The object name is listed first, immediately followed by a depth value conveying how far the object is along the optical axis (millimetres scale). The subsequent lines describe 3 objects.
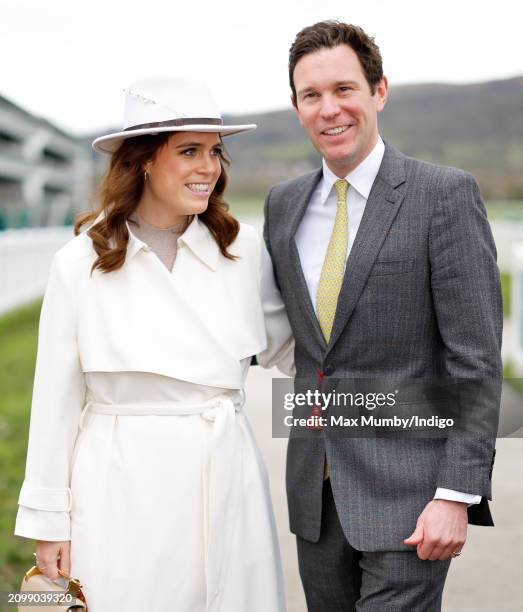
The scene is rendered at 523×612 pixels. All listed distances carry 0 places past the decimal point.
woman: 2631
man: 2557
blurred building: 48131
